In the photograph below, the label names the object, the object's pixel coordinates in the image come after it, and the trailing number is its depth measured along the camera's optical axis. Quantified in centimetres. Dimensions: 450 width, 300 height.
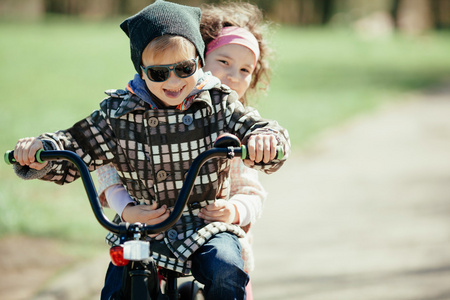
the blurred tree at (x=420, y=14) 5259
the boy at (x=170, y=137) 430
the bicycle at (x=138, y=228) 374
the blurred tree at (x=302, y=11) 5853
